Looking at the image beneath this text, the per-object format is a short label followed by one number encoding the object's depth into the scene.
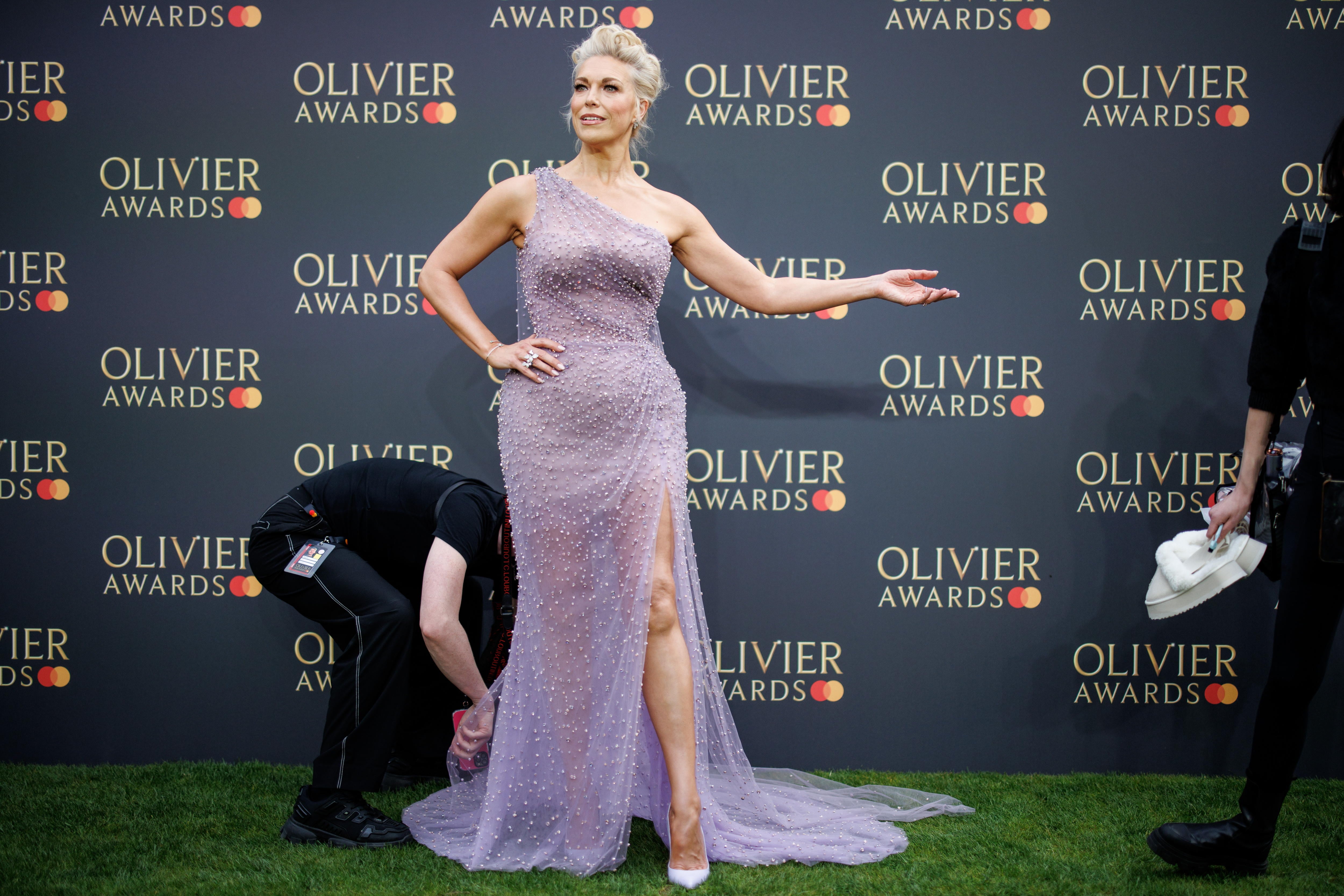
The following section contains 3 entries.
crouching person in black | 2.48
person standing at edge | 2.03
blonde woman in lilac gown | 2.32
